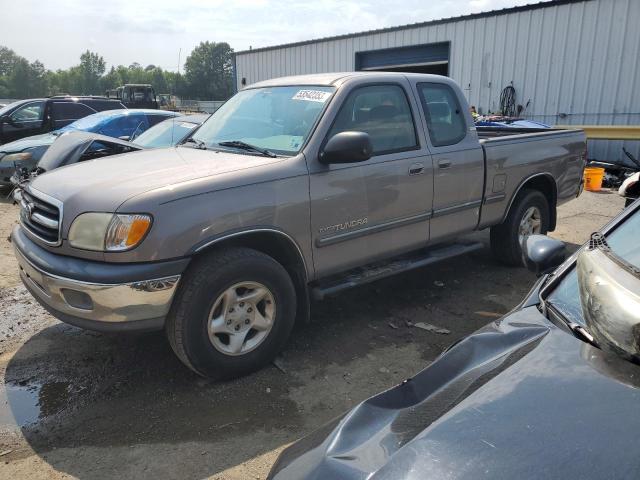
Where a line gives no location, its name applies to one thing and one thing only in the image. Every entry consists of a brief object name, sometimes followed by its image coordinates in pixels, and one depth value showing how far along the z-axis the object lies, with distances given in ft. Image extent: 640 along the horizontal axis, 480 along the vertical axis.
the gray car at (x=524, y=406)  4.18
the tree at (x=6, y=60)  384.27
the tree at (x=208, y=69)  329.31
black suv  38.52
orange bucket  35.27
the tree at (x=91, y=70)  380.37
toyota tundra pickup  9.77
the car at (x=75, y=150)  17.30
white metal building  41.01
